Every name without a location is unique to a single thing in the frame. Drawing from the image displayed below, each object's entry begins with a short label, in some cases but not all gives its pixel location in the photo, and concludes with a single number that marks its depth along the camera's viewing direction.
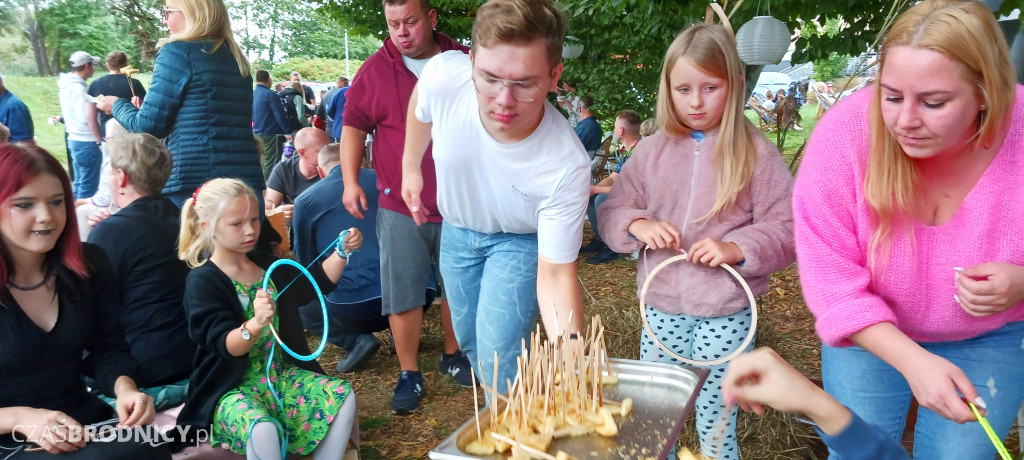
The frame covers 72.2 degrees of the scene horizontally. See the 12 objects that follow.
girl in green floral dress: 2.53
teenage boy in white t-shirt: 1.98
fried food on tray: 1.55
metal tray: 1.47
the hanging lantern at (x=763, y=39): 4.61
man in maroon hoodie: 3.51
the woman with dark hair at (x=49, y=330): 2.14
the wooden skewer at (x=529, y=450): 1.42
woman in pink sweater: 1.45
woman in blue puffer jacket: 3.26
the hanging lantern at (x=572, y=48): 9.01
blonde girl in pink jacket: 2.30
